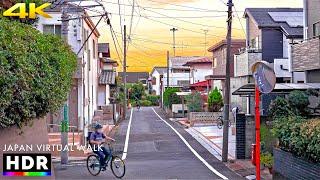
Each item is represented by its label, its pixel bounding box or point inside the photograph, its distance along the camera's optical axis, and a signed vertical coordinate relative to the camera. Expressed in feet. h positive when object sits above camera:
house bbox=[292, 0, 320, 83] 76.12 +7.11
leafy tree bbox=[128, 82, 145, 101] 326.61 +4.43
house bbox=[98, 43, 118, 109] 164.14 +7.44
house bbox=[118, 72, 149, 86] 475.31 +19.04
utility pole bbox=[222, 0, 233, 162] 67.97 -0.12
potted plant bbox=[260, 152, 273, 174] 54.46 -6.28
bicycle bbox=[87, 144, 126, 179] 52.54 -6.46
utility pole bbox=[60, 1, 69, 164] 62.69 -2.81
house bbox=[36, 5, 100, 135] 99.30 +5.77
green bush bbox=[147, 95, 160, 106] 328.64 -0.37
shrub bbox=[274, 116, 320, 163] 37.96 -2.90
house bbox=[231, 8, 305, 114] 114.83 +12.85
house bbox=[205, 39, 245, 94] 165.40 +12.94
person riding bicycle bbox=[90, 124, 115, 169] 53.78 -4.73
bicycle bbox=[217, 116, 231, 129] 125.10 -5.67
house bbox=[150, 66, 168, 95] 370.32 +14.72
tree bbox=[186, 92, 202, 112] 158.26 -1.10
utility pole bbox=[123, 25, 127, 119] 165.17 +13.31
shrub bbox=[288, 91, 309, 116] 51.39 -0.48
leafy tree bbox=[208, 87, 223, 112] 150.00 -0.78
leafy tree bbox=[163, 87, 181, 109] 194.18 +0.46
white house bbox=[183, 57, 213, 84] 255.29 +14.10
